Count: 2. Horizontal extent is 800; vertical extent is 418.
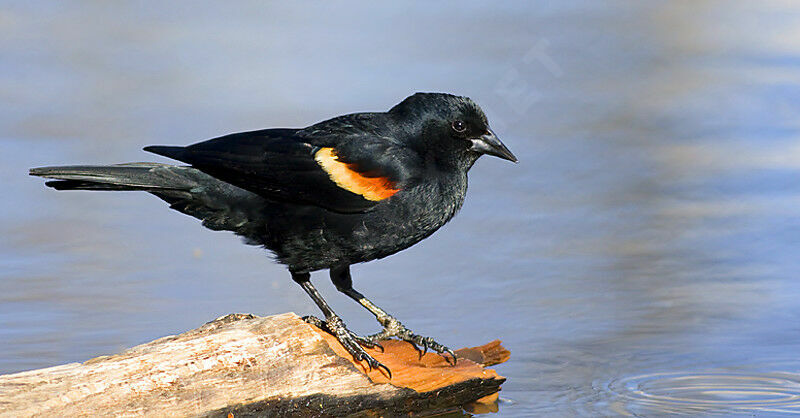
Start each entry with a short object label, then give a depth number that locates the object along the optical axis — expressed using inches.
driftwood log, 346.0
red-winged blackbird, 424.2
